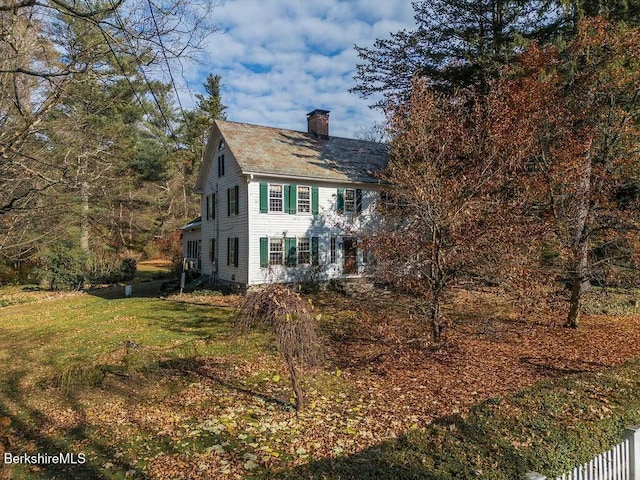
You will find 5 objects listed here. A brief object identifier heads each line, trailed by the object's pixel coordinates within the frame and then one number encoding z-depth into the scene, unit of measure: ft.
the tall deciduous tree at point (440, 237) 25.76
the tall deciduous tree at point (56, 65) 16.92
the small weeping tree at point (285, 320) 17.62
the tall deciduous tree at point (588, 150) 33.71
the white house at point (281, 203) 57.06
